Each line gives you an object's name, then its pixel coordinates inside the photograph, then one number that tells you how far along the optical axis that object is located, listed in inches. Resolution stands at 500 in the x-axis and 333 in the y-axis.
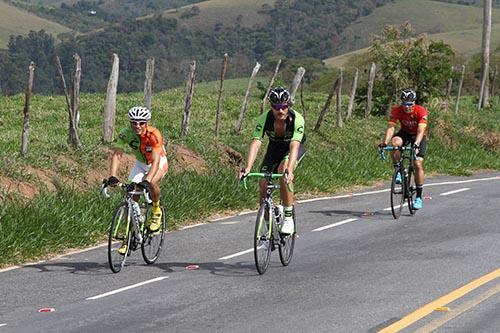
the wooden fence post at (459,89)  1426.4
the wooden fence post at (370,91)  1176.4
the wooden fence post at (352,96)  1139.9
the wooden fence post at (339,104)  1047.5
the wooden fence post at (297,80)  942.4
